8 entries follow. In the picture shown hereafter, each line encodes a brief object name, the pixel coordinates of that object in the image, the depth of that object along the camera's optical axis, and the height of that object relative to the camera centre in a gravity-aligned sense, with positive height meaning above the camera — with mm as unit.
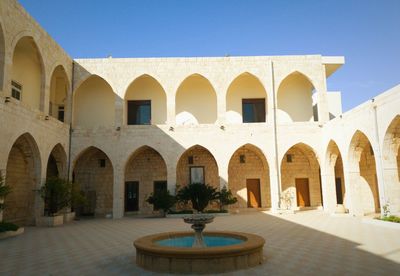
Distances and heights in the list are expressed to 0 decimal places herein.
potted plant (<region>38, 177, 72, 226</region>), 12531 -654
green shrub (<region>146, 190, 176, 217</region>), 14812 -925
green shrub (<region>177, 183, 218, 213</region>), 14672 -721
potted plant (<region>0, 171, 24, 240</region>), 9238 -1292
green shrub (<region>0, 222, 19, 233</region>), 9312 -1285
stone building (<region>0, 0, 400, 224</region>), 13188 +2197
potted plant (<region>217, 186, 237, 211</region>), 15203 -873
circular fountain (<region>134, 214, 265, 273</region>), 5223 -1268
